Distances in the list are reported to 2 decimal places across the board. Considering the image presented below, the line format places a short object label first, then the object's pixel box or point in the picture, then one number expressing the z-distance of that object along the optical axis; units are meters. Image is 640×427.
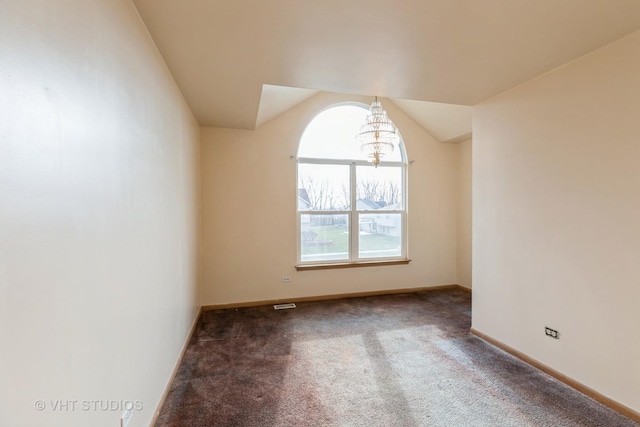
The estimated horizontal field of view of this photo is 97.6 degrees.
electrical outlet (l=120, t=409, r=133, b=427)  1.35
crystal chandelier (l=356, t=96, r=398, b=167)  3.33
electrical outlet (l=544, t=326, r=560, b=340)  2.26
